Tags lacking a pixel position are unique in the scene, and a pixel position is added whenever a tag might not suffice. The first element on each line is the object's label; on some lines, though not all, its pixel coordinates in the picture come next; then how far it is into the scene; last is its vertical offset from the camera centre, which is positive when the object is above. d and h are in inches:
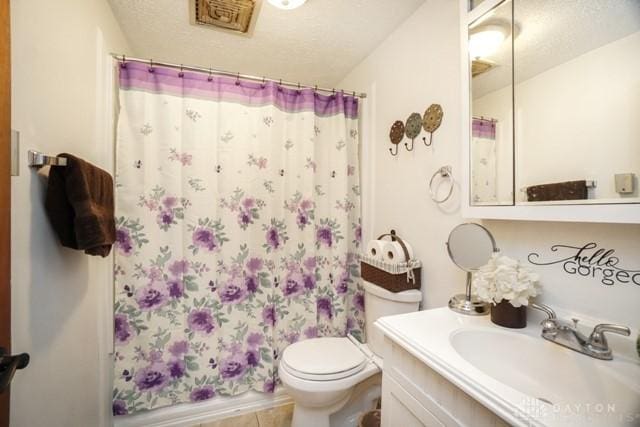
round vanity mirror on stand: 38.3 -6.1
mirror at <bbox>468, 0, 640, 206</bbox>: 26.2 +13.4
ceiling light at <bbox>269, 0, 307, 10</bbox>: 47.7 +39.2
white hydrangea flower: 31.7 -8.8
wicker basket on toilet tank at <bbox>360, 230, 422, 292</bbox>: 49.4 -11.7
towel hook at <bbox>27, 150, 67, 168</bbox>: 29.6 +6.3
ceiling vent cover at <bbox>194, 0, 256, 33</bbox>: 51.6 +42.1
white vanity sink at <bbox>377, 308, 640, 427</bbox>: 19.5 -15.2
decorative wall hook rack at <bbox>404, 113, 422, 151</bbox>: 53.1 +18.3
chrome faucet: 26.0 -13.3
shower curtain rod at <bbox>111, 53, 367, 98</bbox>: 52.6 +31.8
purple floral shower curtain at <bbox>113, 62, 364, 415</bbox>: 54.4 -3.9
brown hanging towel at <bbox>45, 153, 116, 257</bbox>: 33.1 +0.7
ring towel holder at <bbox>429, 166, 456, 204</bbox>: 45.8 +5.8
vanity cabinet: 23.2 -19.4
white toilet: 46.7 -29.6
